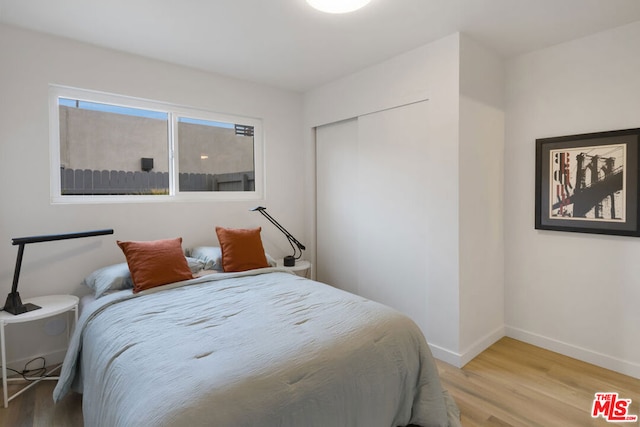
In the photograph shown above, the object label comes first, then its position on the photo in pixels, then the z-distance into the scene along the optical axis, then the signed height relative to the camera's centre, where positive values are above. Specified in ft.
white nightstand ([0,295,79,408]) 6.52 -2.10
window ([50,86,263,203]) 8.73 +1.78
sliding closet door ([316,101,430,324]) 9.20 +0.12
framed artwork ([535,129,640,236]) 7.86 +0.63
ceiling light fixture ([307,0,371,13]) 6.32 +3.91
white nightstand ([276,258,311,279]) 11.01 -1.93
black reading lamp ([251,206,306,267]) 11.23 -1.17
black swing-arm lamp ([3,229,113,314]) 6.82 -1.69
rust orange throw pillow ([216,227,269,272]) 9.23 -1.16
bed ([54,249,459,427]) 4.03 -2.17
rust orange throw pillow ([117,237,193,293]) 7.61 -1.27
